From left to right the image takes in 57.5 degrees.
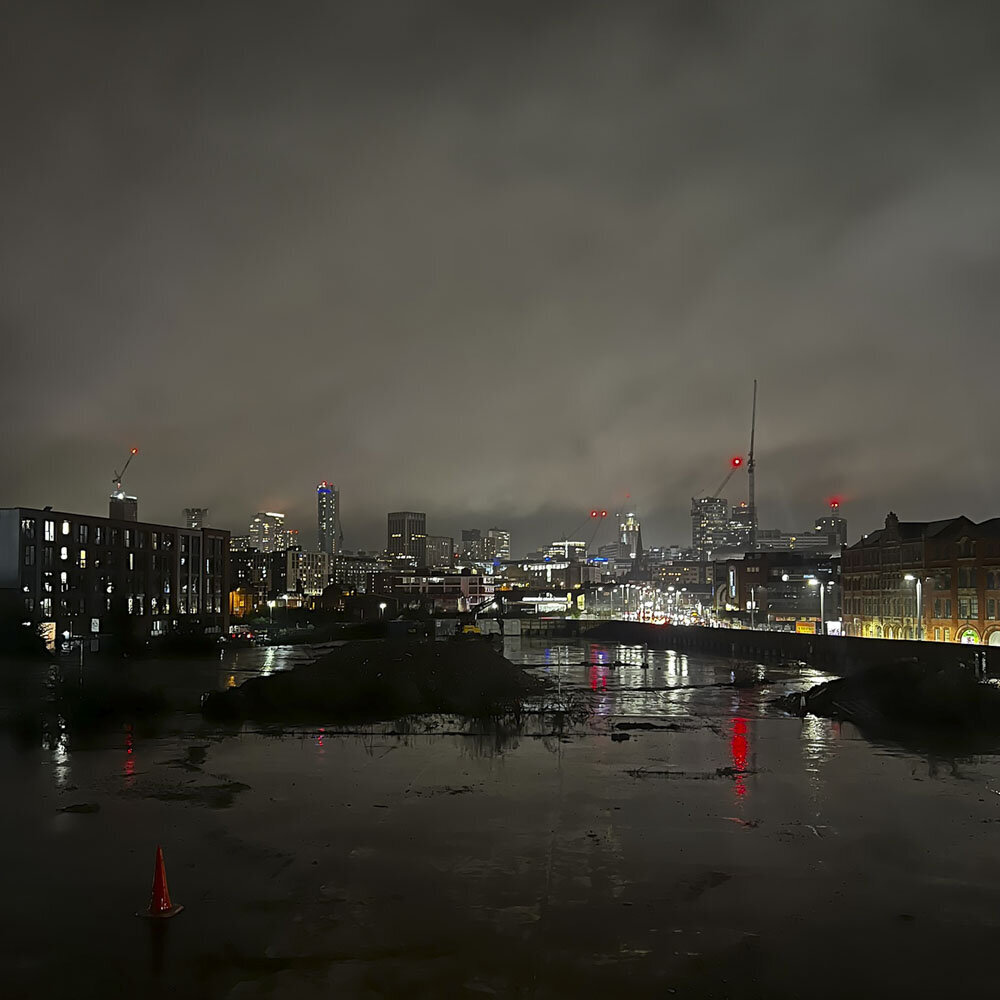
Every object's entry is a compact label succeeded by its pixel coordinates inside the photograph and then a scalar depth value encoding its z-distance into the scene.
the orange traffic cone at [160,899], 16.23
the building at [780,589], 143.70
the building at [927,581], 80.69
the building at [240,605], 185.65
